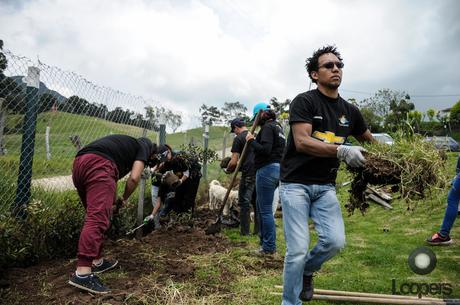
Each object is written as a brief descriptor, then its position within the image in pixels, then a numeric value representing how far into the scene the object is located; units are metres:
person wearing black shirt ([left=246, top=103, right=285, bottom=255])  4.76
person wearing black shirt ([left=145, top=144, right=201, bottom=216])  6.13
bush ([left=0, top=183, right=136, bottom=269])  3.67
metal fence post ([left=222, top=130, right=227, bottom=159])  11.66
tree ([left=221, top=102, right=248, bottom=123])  81.95
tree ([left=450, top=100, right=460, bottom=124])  33.42
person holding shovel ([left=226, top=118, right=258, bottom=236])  5.81
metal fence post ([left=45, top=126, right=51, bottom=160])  4.43
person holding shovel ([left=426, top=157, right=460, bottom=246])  4.86
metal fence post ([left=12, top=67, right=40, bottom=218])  4.01
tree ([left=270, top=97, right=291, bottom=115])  66.31
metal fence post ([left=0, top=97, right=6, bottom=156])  3.94
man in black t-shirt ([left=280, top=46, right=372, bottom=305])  2.75
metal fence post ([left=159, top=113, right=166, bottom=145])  7.21
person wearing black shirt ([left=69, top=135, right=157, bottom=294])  3.32
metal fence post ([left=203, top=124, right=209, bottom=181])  9.67
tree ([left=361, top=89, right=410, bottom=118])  44.62
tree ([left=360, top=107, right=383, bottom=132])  37.41
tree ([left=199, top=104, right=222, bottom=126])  75.01
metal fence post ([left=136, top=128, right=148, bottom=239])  5.91
